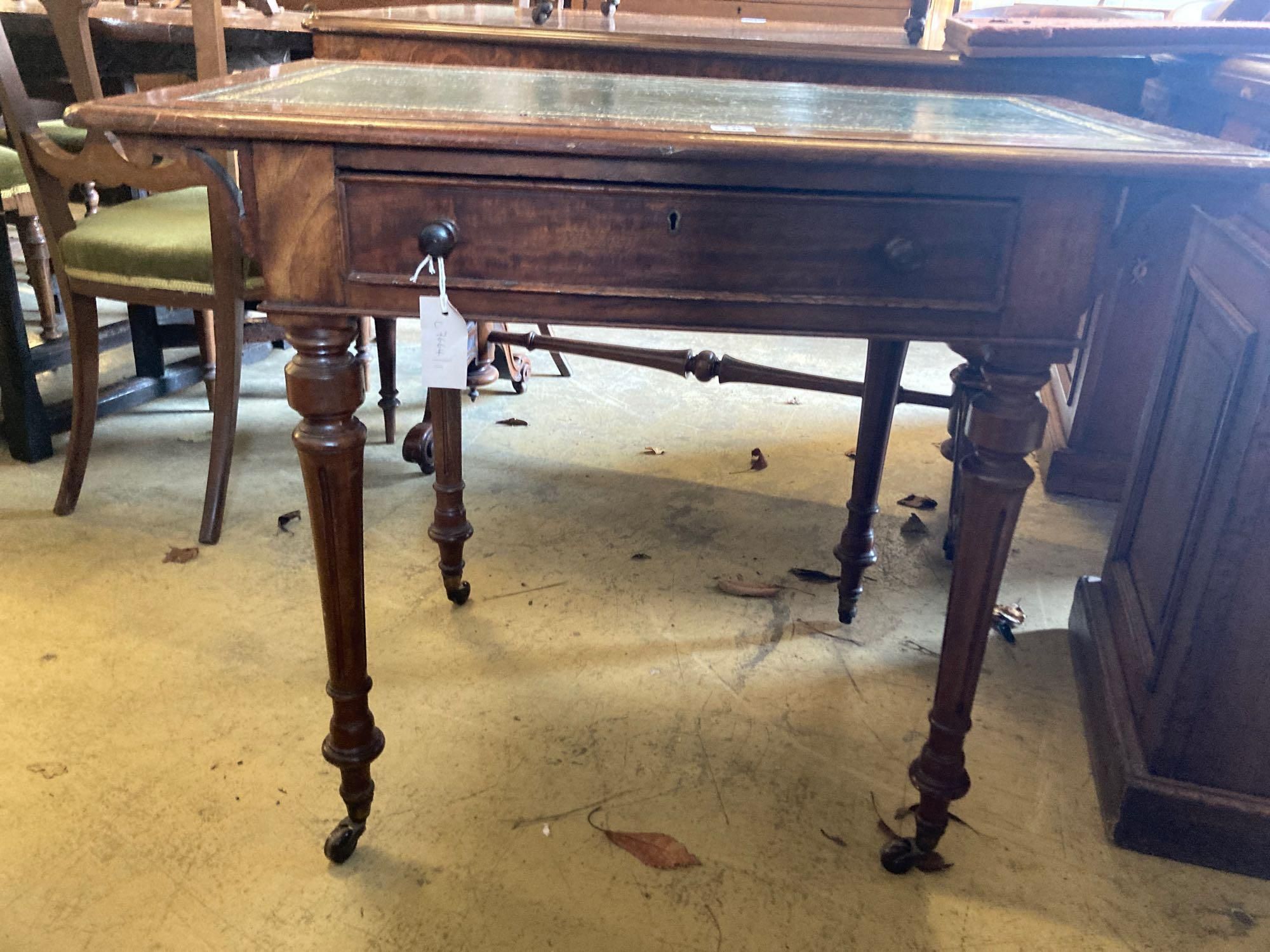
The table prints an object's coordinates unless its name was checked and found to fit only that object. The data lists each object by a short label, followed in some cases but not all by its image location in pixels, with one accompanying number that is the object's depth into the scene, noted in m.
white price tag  0.99
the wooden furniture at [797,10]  3.98
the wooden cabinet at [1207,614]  1.21
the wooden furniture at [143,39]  2.07
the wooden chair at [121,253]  1.88
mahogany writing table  0.90
